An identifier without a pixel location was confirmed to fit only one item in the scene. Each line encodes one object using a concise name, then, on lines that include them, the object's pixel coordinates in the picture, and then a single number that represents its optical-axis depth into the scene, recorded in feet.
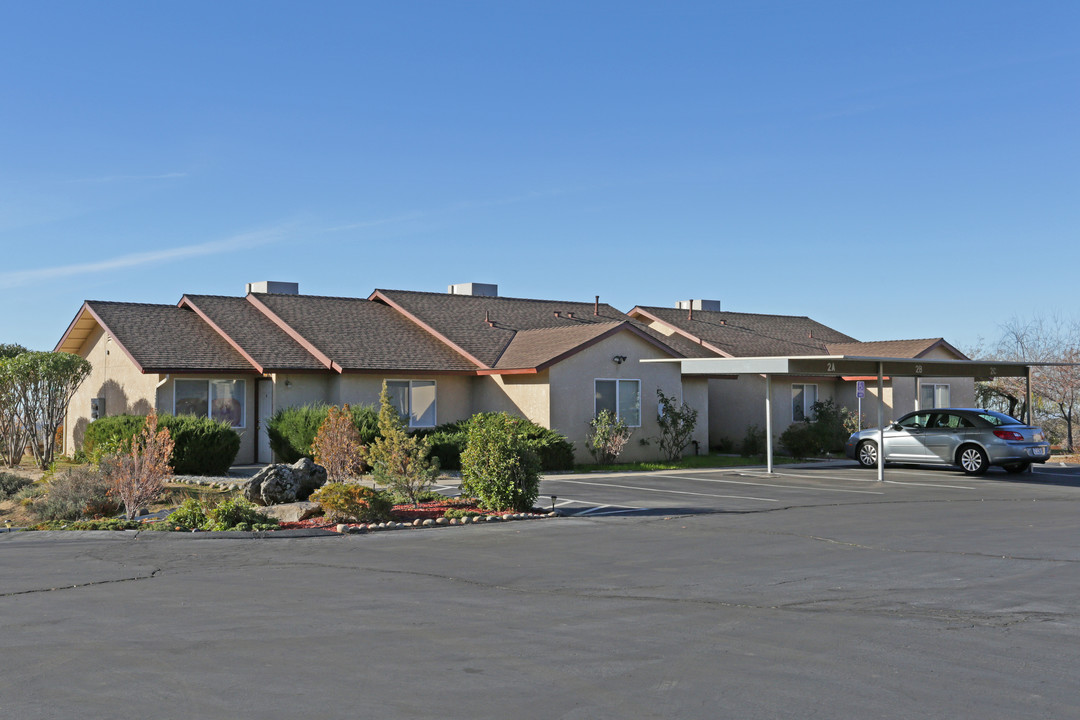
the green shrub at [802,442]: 101.50
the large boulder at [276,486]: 55.42
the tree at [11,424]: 84.74
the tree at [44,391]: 84.53
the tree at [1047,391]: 110.11
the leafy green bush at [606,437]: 87.40
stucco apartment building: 86.53
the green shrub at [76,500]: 49.98
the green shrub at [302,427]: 77.71
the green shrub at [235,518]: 45.80
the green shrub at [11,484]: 61.73
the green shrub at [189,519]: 46.32
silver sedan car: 76.95
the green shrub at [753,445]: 102.37
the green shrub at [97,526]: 46.11
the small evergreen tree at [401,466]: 55.62
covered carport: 74.43
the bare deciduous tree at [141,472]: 50.11
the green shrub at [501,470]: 52.24
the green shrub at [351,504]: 48.14
